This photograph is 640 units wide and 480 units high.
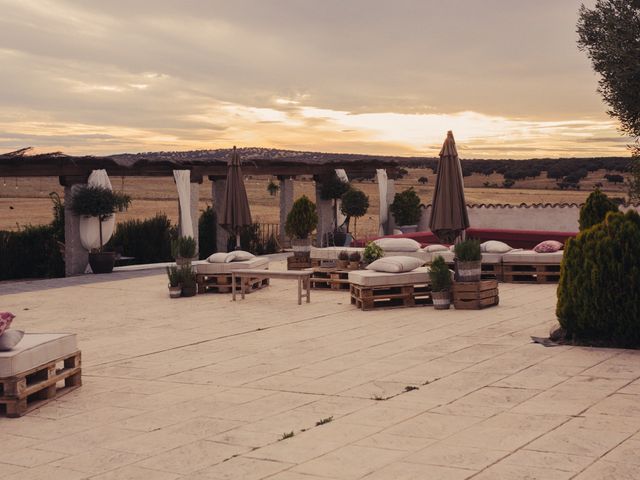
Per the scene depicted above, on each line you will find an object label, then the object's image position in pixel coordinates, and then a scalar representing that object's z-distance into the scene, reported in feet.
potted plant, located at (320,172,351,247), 86.48
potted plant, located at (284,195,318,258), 62.03
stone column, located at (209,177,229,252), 77.41
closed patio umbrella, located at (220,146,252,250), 60.03
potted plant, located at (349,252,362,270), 51.78
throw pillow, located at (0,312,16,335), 23.38
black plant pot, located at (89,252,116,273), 64.08
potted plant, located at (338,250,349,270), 52.85
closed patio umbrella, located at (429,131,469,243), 45.24
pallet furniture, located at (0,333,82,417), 23.06
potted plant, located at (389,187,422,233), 88.07
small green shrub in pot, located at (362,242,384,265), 49.22
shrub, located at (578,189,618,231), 44.11
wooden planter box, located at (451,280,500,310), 41.91
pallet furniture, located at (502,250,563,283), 52.75
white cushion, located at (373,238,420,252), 56.75
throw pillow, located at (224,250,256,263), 52.44
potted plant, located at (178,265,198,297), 49.19
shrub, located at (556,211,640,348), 30.63
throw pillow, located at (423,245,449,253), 55.95
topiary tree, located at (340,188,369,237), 85.76
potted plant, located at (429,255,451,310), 42.19
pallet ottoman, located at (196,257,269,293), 51.03
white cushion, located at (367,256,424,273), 44.09
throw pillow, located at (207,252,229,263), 52.01
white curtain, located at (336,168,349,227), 88.37
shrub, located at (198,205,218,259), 77.66
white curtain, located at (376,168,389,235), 88.96
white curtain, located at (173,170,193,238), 68.54
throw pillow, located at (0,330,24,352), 23.65
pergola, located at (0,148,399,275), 61.57
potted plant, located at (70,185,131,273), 62.44
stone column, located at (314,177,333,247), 88.28
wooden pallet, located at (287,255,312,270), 59.11
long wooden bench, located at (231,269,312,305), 45.96
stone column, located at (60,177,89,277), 63.05
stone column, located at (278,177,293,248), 85.05
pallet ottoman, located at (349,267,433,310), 42.91
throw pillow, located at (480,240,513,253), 53.88
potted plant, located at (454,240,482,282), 42.14
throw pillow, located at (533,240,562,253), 53.52
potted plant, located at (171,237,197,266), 50.08
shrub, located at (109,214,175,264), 72.79
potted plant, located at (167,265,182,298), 48.91
